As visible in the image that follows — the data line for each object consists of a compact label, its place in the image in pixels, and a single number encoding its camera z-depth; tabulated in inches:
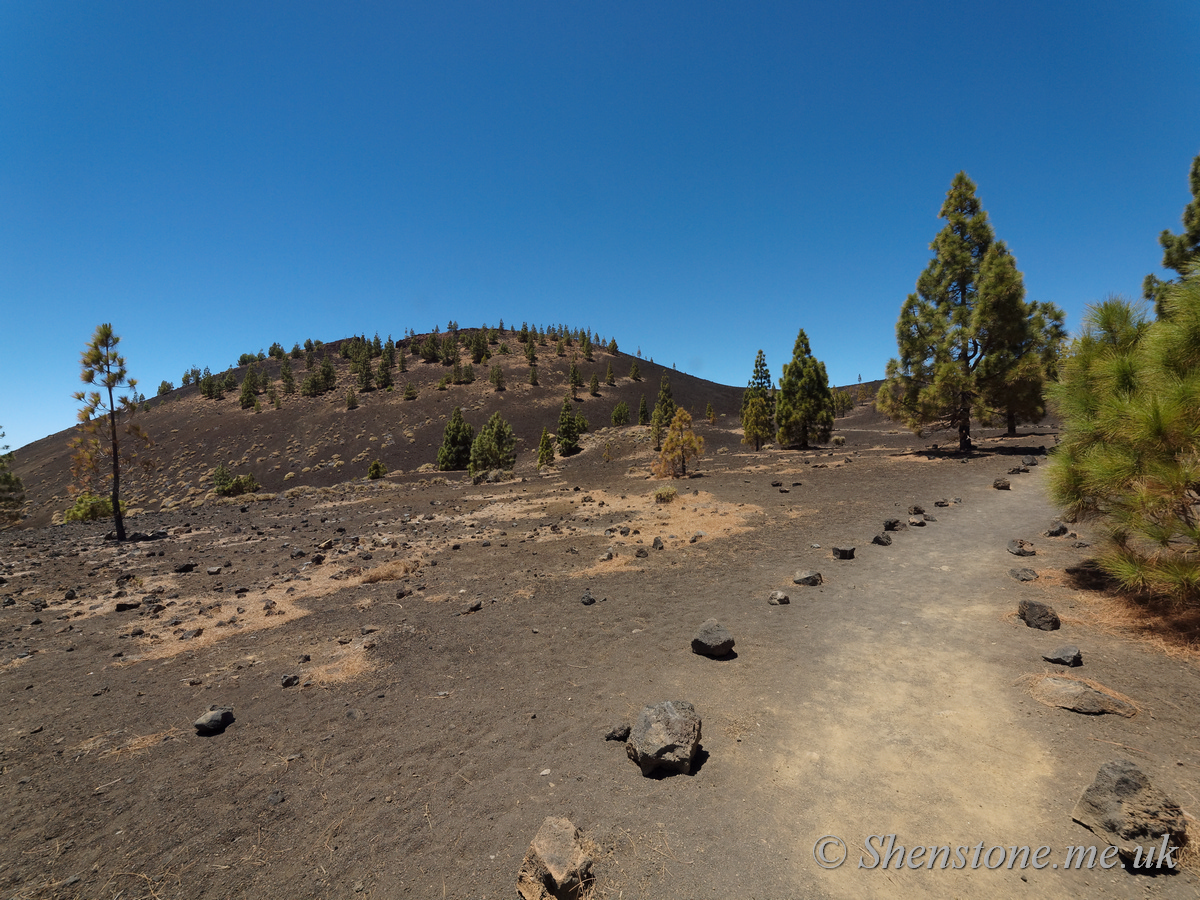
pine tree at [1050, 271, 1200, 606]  223.3
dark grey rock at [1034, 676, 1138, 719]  191.9
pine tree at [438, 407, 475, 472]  1861.5
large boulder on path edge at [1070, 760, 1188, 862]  130.6
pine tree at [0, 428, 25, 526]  1502.2
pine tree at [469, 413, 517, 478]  1619.1
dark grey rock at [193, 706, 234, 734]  227.3
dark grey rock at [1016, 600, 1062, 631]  269.7
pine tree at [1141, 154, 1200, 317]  647.8
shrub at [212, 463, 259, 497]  1732.3
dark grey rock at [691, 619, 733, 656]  271.0
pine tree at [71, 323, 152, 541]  786.2
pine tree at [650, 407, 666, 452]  1891.5
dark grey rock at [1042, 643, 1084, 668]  228.8
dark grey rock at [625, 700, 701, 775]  179.6
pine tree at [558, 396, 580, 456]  2071.9
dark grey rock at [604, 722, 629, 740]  206.7
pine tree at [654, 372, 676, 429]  2354.8
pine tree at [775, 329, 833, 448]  1405.0
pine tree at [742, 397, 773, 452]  1659.7
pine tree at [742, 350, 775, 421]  1975.5
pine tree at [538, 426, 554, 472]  1743.4
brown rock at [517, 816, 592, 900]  131.0
